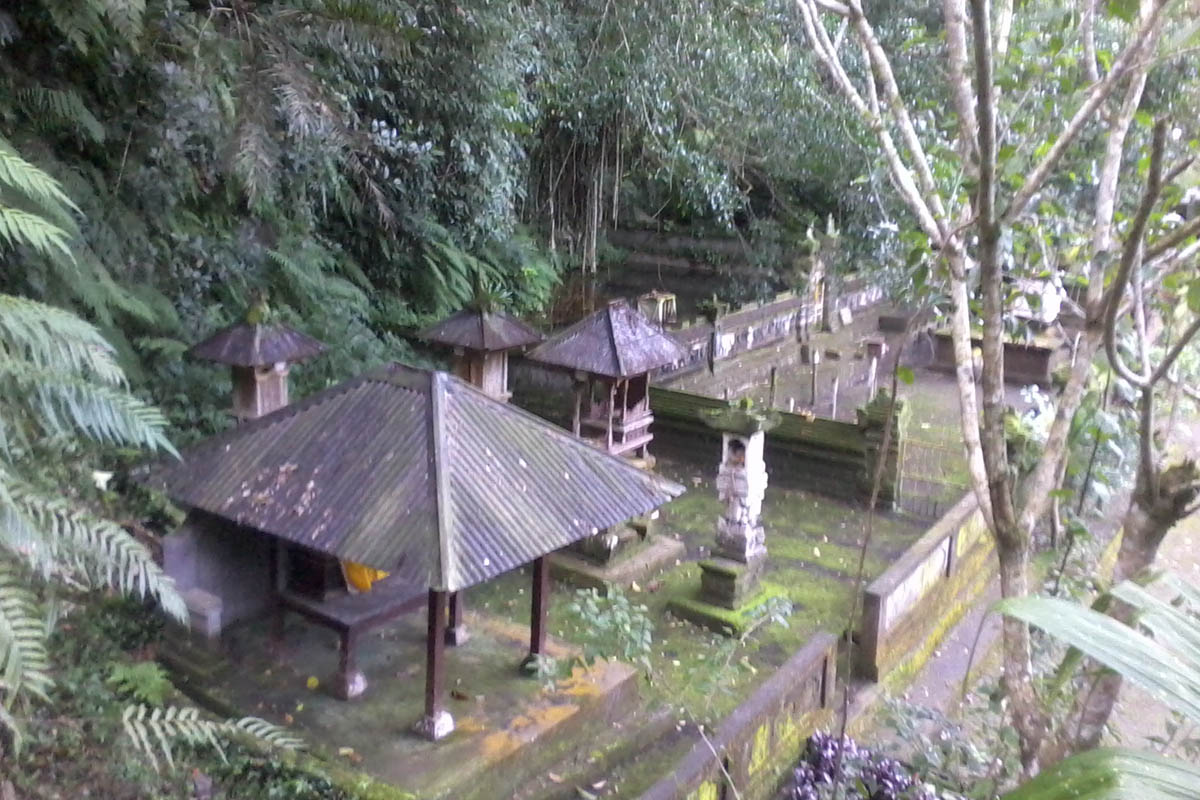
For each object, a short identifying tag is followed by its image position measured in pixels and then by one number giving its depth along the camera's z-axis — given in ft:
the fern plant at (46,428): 9.63
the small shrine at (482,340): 21.27
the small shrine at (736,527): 21.81
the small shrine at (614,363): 22.70
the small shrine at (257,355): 18.25
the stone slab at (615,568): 23.06
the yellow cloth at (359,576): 15.56
